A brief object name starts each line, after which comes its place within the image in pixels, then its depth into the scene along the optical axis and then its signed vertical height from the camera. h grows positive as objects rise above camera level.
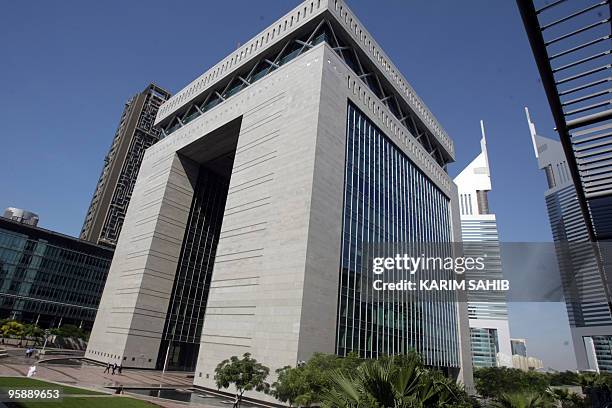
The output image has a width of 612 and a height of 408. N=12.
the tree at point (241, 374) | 26.15 -2.68
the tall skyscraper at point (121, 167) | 117.50 +52.62
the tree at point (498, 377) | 67.66 -3.14
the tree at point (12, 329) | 67.31 -2.49
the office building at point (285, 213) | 34.03 +15.95
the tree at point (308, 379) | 20.98 -2.18
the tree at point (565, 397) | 28.34 -2.39
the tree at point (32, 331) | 66.56 -2.52
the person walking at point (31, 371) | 29.05 -4.19
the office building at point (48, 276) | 94.19 +11.87
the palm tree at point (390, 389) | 7.69 -0.83
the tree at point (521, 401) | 10.19 -1.07
